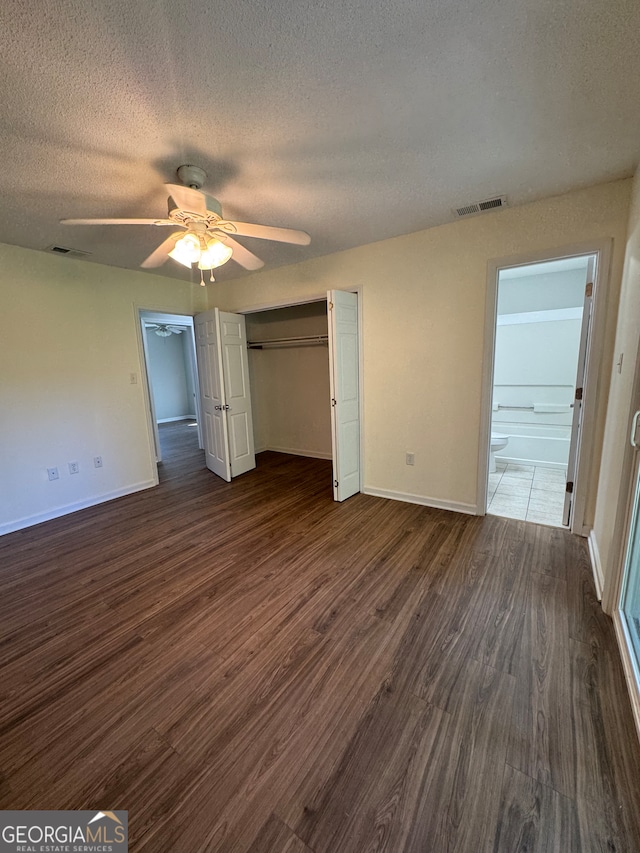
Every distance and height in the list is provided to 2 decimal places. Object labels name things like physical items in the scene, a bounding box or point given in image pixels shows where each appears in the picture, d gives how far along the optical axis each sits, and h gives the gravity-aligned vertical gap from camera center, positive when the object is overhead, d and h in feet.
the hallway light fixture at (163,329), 25.26 +3.59
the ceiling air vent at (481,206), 7.80 +3.88
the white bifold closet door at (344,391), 10.36 -0.68
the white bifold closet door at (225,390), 13.17 -0.71
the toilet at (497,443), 13.61 -3.20
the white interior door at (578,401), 7.91 -0.96
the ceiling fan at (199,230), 5.67 +2.82
